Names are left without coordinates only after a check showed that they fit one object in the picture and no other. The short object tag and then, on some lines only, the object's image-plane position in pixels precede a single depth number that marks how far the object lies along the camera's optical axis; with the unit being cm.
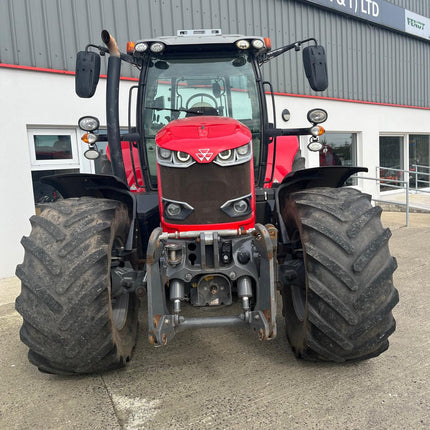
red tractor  232
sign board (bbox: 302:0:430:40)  987
